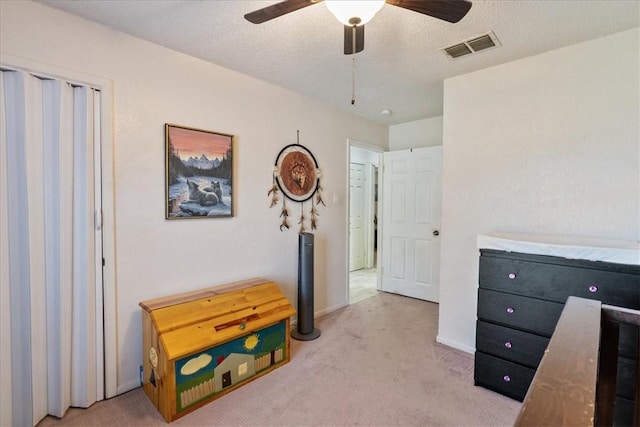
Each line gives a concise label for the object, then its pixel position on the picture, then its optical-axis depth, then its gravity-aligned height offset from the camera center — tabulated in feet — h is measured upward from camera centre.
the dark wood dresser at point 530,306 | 5.33 -2.07
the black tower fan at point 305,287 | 9.70 -2.58
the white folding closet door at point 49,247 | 5.57 -0.84
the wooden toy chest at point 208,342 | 6.14 -3.03
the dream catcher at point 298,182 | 9.87 +0.77
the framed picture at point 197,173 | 7.43 +0.80
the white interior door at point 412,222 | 12.88 -0.68
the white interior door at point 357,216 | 18.42 -0.61
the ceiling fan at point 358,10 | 3.78 +2.57
